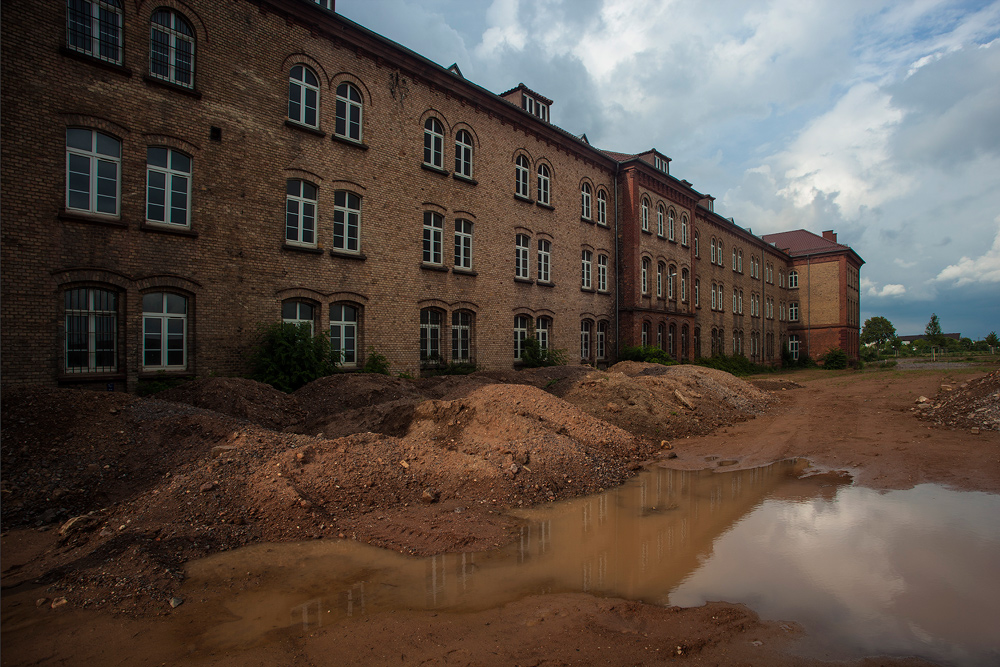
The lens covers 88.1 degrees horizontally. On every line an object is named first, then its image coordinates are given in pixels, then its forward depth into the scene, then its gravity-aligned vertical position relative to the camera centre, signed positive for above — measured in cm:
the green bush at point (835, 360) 4641 -113
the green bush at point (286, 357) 1236 -10
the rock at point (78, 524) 551 -182
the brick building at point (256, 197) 989 +404
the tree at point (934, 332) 8957 +255
